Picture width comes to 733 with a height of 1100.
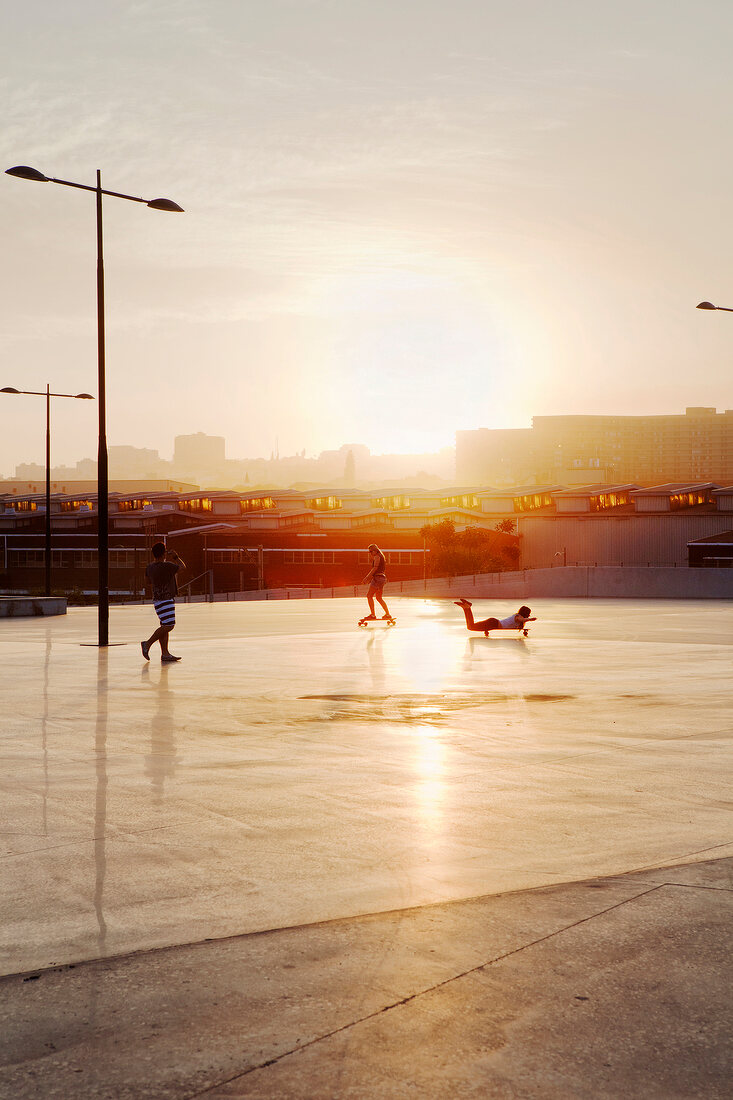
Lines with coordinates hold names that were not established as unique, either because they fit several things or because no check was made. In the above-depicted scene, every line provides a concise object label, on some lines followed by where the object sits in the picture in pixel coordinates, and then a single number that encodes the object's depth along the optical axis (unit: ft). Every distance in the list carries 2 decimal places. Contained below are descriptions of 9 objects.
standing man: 49.93
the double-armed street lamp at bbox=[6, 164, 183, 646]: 60.39
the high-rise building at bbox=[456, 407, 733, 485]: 492.13
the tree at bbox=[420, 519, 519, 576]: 246.06
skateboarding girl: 74.64
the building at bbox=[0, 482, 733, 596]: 257.75
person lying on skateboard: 64.03
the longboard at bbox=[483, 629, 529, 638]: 67.33
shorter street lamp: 124.57
